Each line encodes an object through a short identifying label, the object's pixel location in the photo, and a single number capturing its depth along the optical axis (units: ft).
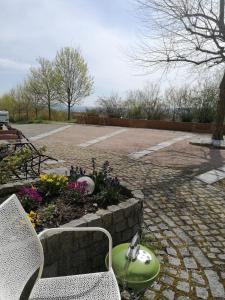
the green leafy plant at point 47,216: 7.50
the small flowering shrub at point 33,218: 7.34
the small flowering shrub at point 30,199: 8.40
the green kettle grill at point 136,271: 5.90
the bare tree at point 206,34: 24.64
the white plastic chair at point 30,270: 4.67
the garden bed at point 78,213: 6.81
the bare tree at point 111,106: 50.20
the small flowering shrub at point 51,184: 9.35
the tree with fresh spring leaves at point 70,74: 61.72
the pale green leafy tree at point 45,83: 63.17
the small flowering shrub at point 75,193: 8.76
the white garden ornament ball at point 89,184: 9.13
